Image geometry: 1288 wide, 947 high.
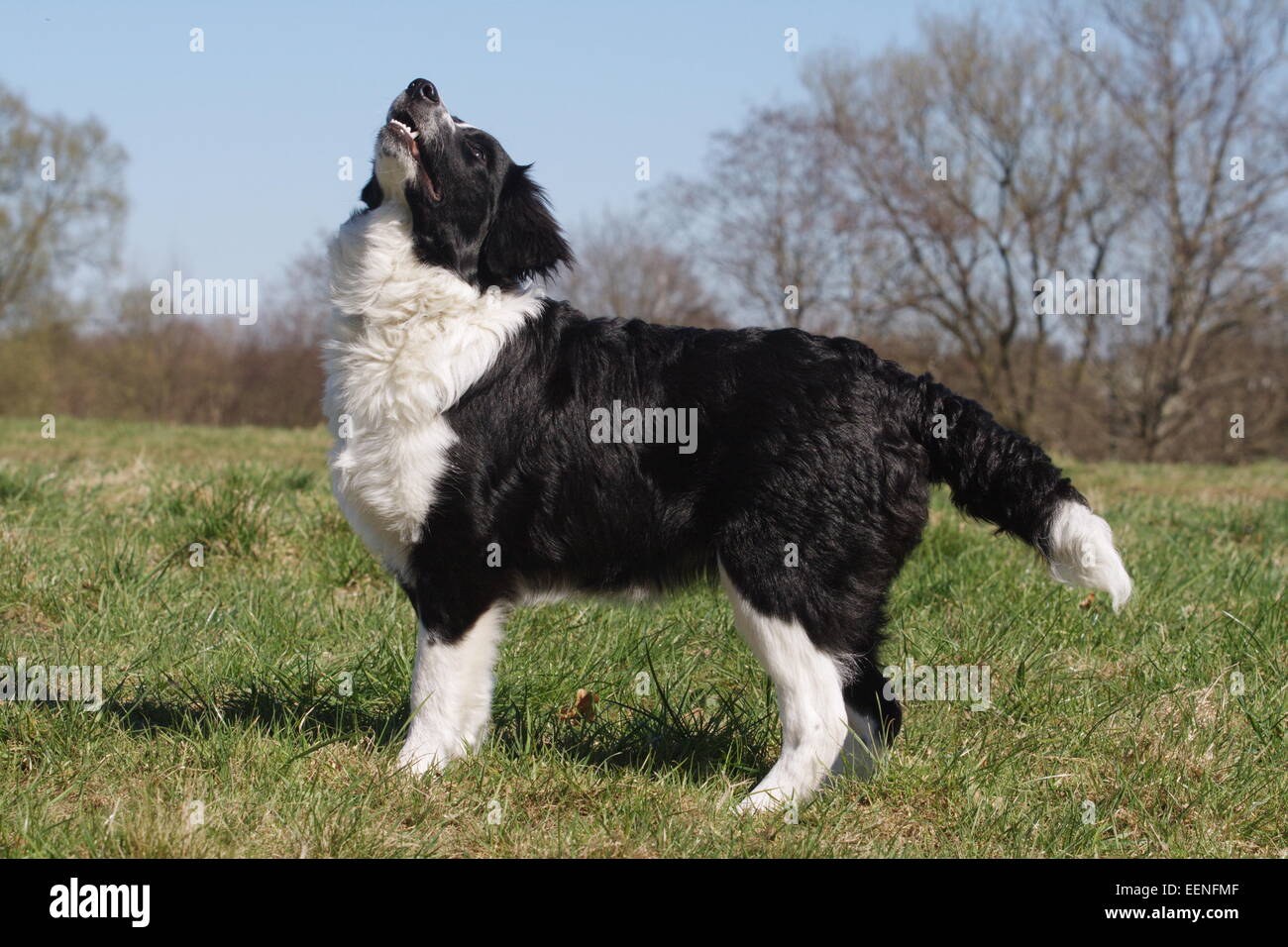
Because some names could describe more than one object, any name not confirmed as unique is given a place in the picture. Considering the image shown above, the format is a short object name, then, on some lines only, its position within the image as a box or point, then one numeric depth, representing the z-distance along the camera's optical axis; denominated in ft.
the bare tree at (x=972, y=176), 80.28
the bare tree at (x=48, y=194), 90.94
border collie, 10.28
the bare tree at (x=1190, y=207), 76.79
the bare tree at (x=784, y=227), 76.84
